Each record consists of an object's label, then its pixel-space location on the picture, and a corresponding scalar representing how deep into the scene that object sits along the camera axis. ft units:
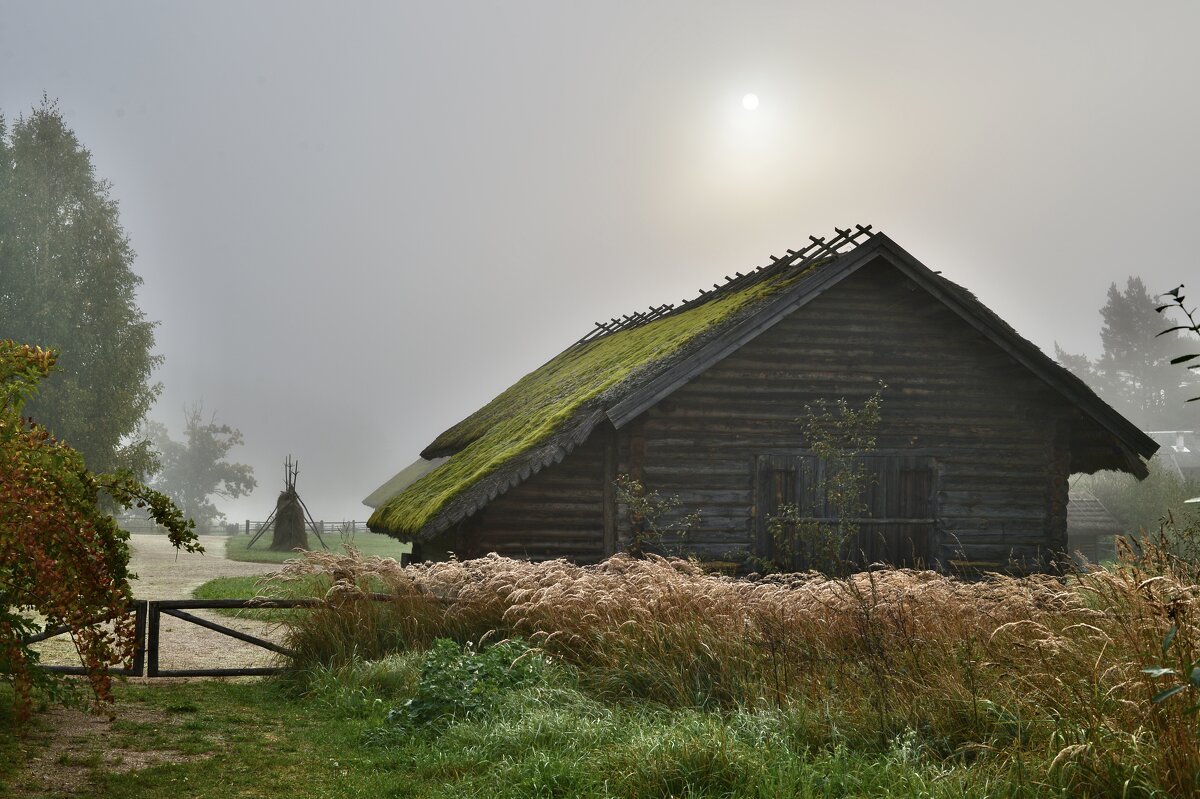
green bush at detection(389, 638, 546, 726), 29.35
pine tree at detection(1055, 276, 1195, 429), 248.93
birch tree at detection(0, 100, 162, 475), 120.06
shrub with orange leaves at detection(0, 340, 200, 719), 23.38
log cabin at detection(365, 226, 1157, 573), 52.24
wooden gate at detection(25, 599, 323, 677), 39.73
